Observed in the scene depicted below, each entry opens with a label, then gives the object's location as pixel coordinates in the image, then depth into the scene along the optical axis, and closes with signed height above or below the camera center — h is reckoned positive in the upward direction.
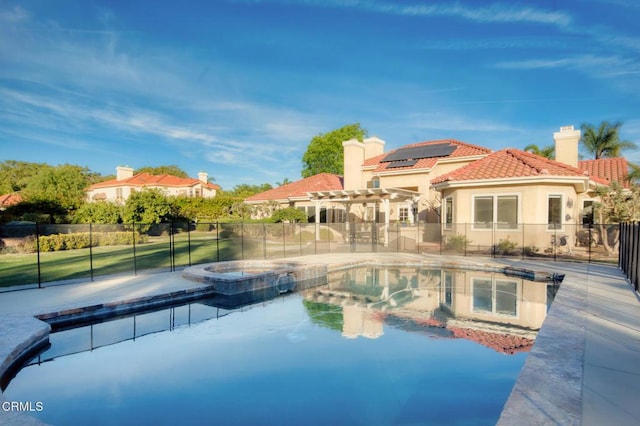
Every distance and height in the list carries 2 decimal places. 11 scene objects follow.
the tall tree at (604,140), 36.44 +6.77
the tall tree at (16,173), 56.83 +6.04
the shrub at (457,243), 18.50 -1.98
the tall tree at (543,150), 34.03 +5.39
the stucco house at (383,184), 22.55 +1.72
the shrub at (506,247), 17.36 -2.08
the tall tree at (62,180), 50.84 +4.09
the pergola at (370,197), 20.41 +0.57
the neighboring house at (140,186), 45.50 +2.86
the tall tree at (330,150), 49.84 +8.09
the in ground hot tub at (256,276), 10.65 -2.40
